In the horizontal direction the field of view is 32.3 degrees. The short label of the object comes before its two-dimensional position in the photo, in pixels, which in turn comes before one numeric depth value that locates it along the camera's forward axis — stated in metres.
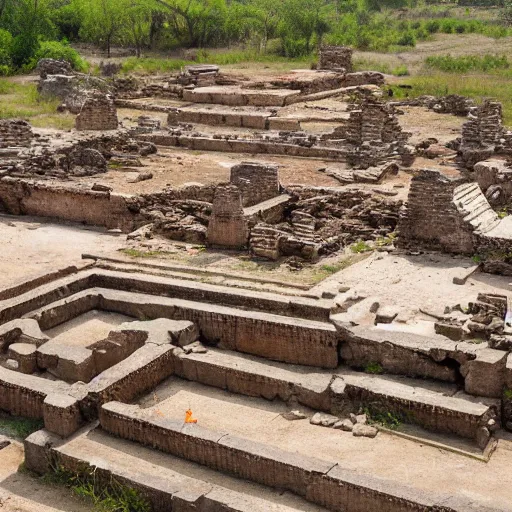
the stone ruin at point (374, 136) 17.91
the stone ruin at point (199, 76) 28.50
